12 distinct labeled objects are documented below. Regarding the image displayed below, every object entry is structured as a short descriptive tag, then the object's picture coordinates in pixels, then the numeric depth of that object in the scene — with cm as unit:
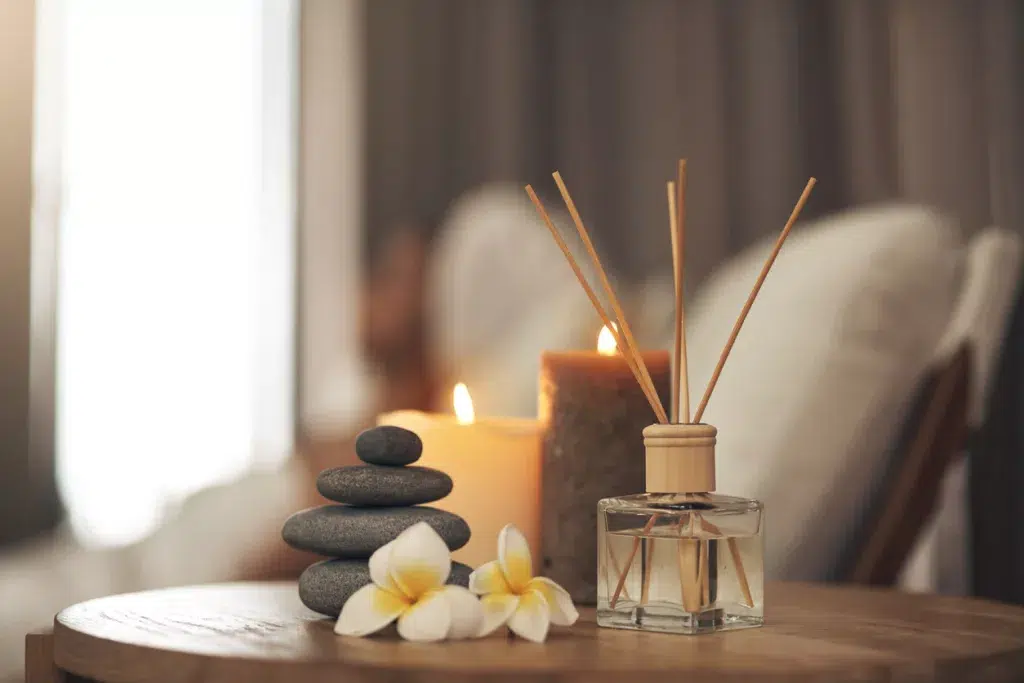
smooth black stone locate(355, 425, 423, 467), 110
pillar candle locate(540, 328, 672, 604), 117
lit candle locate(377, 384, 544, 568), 120
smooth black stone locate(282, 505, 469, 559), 108
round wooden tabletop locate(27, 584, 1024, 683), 97
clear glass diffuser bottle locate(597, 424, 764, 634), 107
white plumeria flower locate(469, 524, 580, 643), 104
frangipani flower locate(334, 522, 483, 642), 103
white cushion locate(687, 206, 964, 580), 146
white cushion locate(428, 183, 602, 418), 202
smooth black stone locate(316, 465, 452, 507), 110
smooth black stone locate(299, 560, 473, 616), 108
